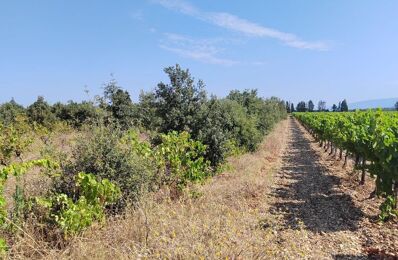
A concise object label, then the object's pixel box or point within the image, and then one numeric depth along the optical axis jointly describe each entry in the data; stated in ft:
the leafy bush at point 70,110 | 87.80
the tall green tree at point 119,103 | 61.82
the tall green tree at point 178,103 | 35.86
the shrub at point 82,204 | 15.12
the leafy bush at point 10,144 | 37.65
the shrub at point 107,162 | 18.85
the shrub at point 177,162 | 24.03
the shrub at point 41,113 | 88.37
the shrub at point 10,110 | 63.46
